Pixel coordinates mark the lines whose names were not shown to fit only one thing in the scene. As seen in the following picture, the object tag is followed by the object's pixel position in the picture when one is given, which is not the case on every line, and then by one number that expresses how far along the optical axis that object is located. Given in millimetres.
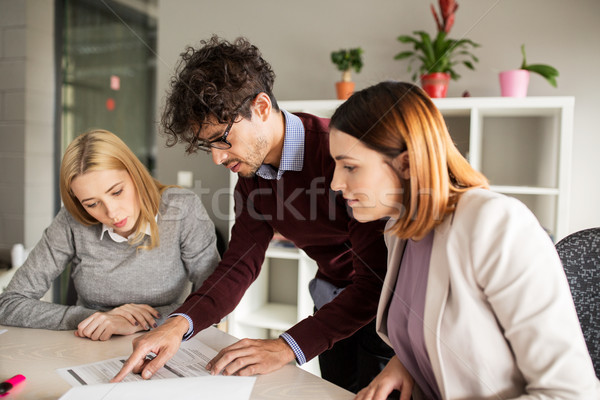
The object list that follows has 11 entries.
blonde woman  1324
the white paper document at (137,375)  856
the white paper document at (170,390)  752
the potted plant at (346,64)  2215
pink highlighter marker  803
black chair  812
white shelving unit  1847
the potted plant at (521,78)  1904
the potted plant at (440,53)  2021
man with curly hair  937
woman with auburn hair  646
